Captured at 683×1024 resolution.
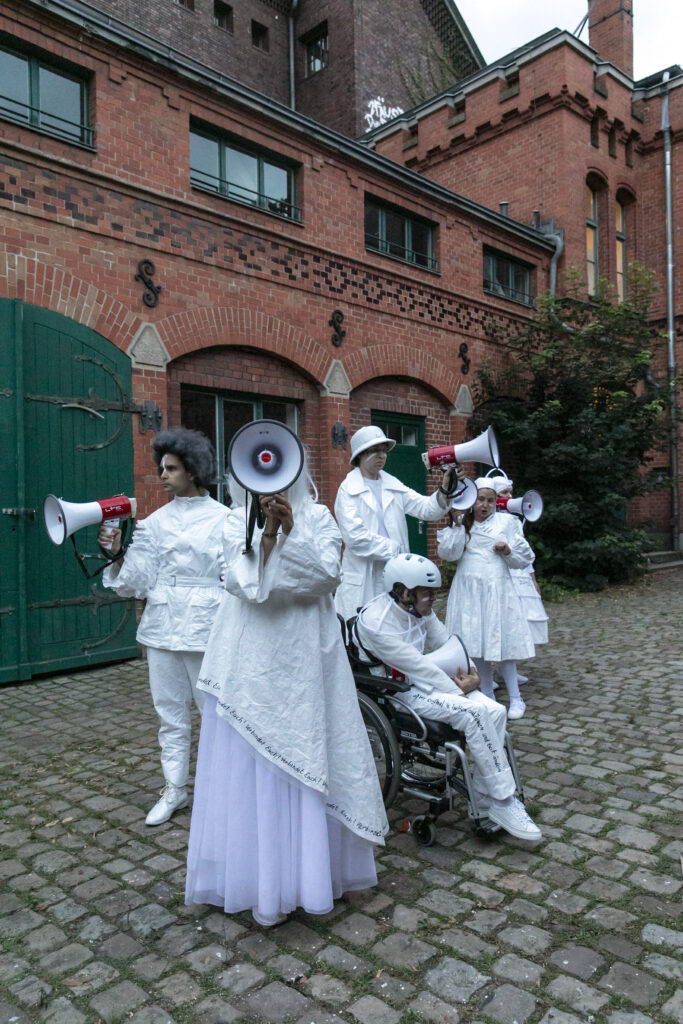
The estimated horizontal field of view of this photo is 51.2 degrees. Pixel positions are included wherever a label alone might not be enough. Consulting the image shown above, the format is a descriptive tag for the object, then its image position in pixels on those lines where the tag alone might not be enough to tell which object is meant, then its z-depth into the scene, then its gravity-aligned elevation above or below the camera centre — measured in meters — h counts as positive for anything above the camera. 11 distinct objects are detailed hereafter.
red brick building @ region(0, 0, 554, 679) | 6.50 +2.63
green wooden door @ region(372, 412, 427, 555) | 10.73 +0.87
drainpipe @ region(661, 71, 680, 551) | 15.89 +5.13
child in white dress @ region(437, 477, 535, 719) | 5.26 -0.64
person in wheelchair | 3.26 -0.83
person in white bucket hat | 4.56 +0.00
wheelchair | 3.33 -1.15
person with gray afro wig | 3.65 -0.35
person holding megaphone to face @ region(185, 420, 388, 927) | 2.54 -0.82
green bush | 11.75 +1.46
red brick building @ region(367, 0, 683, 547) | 14.02 +7.84
